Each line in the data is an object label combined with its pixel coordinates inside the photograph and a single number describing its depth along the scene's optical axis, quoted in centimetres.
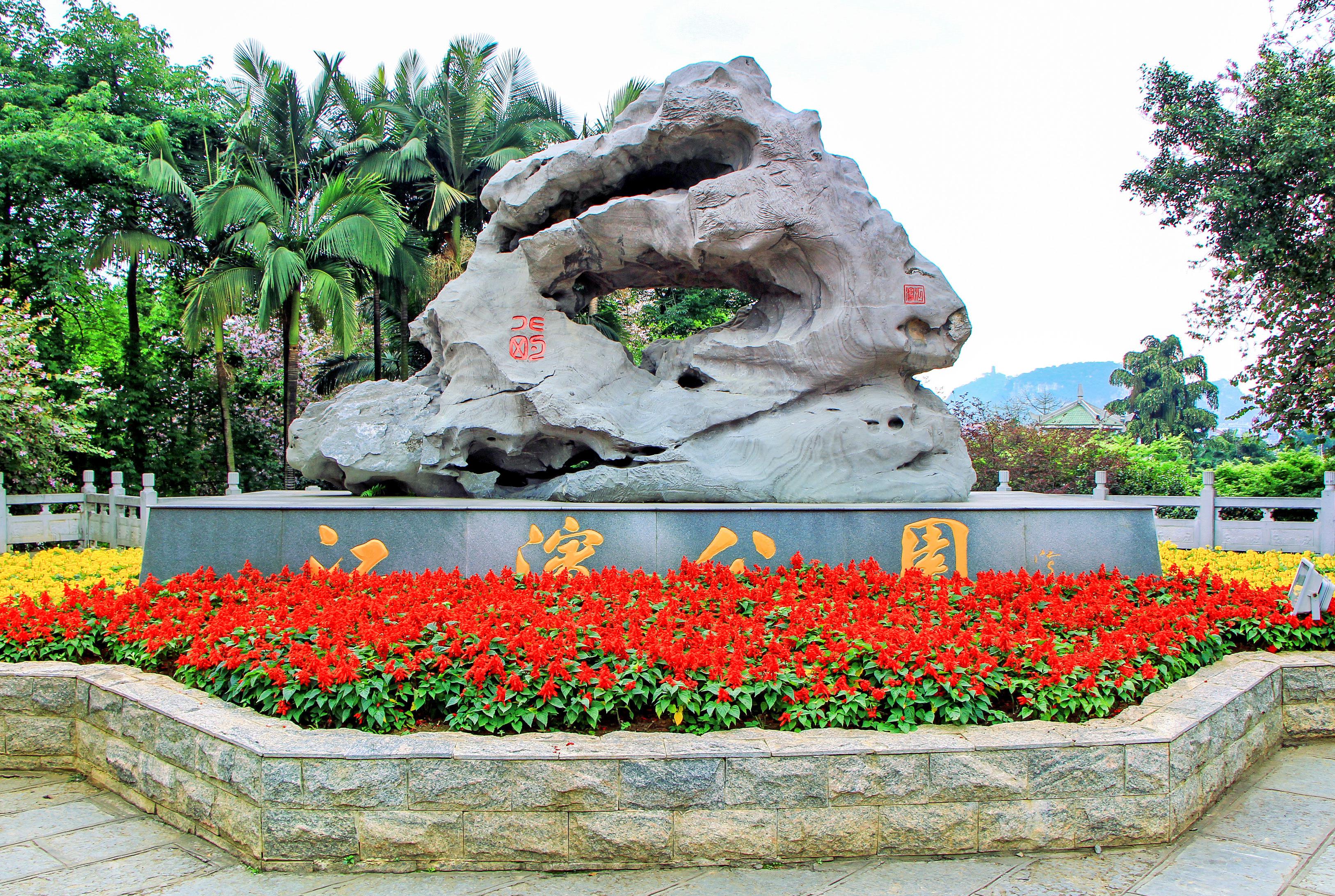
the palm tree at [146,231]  1214
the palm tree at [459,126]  1378
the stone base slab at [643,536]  511
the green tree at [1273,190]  1026
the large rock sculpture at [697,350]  601
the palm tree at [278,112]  1366
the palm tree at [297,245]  1138
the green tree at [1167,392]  3109
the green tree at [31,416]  1072
